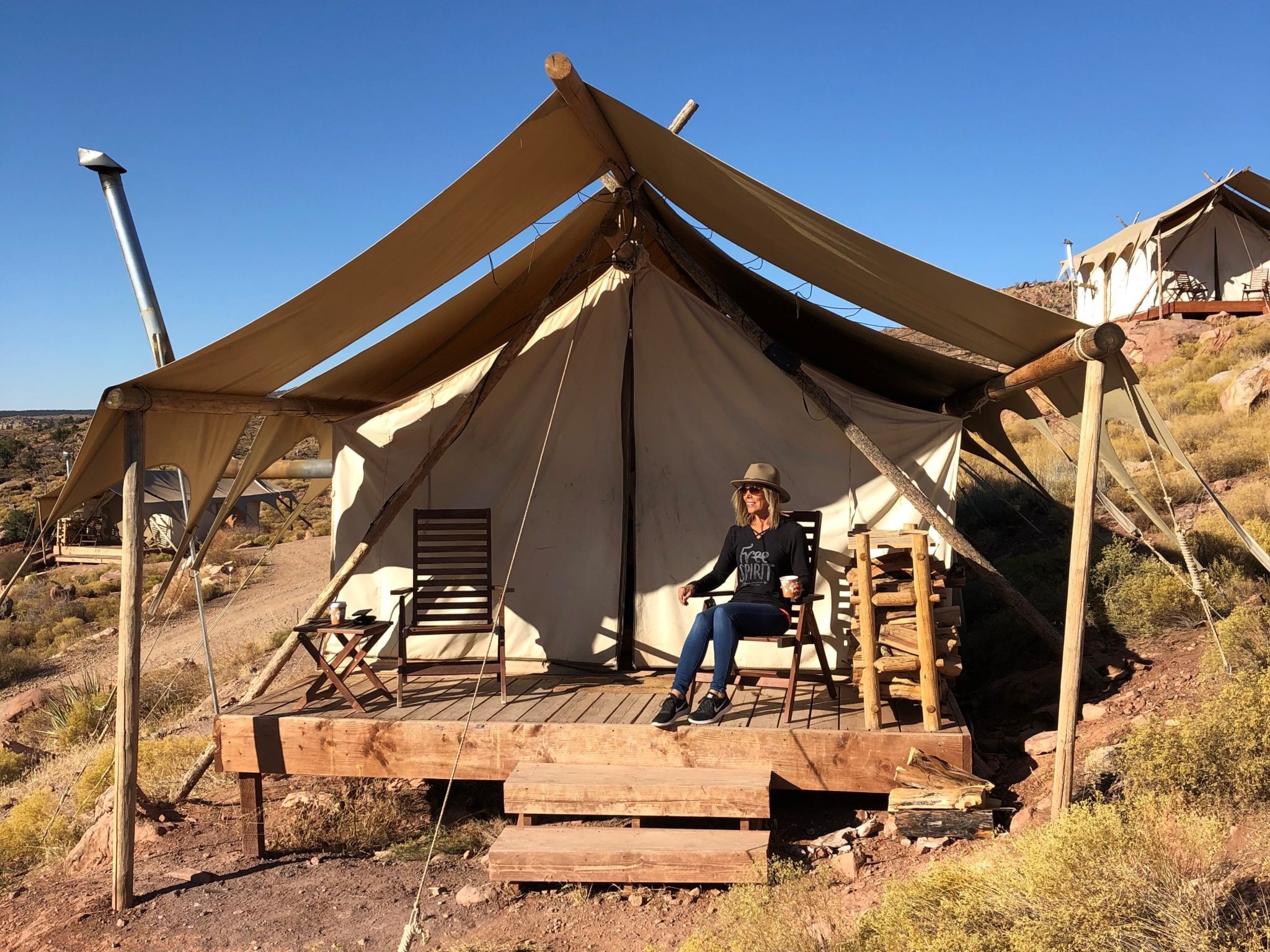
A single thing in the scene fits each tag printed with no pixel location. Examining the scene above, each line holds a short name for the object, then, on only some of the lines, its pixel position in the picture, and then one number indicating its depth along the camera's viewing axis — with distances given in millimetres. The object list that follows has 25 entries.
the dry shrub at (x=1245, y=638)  3980
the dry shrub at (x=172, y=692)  7973
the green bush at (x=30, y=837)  4738
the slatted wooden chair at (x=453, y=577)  5105
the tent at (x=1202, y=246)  16188
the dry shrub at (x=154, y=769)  5230
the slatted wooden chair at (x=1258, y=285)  16594
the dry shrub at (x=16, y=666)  11102
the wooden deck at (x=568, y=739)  3992
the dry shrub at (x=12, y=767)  6770
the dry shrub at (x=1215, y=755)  3047
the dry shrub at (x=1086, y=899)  2129
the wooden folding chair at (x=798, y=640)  4262
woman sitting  4191
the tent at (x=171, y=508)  17250
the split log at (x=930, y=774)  3765
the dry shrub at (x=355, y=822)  4398
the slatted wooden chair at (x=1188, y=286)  17078
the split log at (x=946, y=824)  3598
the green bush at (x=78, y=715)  7453
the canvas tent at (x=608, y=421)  5031
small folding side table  4551
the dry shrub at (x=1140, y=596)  5215
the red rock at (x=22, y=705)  8633
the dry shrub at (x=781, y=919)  2660
